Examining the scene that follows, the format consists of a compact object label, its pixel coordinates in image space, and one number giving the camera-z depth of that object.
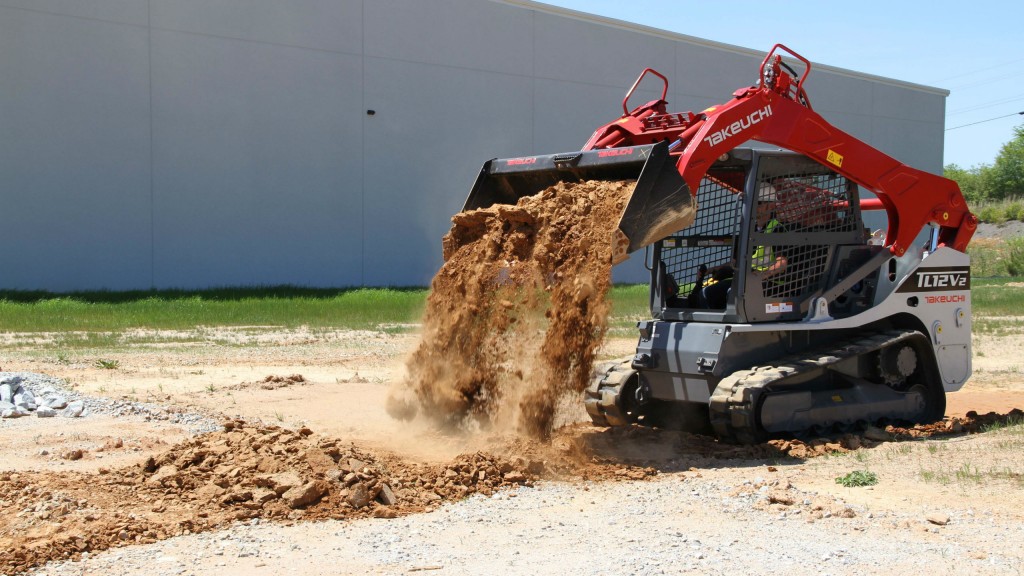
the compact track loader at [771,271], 8.30
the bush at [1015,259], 44.62
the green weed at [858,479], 7.12
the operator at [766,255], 8.68
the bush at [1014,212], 60.28
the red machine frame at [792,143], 8.21
